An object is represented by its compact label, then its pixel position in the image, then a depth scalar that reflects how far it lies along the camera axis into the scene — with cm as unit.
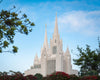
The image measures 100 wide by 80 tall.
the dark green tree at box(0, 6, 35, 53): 933
